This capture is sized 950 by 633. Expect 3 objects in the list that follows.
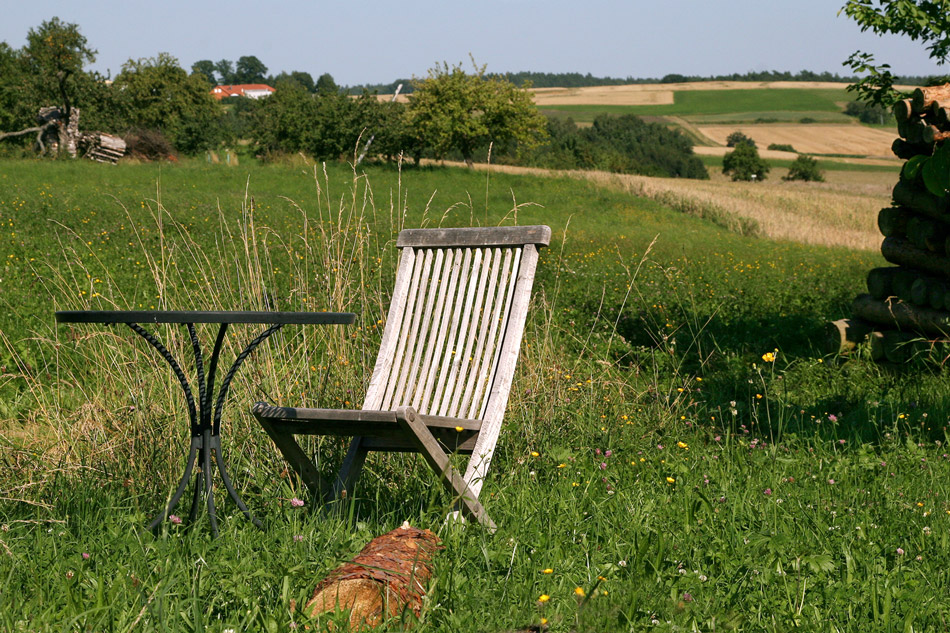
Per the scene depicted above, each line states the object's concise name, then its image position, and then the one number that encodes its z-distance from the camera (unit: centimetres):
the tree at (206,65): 11938
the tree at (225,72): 13062
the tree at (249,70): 12731
